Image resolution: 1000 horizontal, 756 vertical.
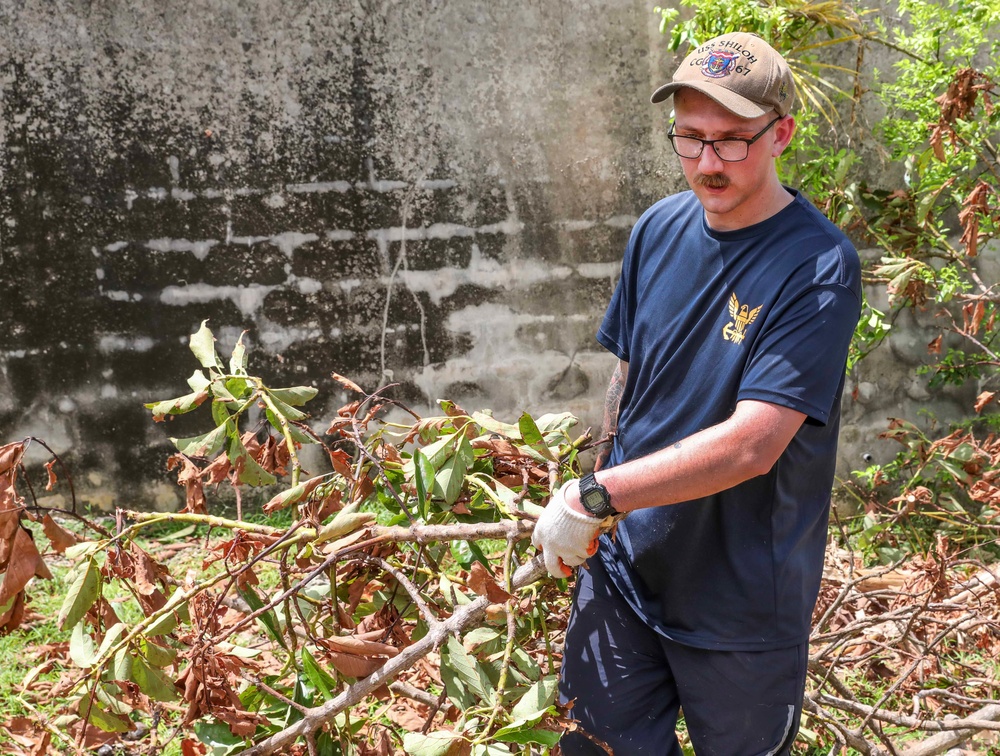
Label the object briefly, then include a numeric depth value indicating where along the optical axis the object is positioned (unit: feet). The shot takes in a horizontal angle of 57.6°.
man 5.83
